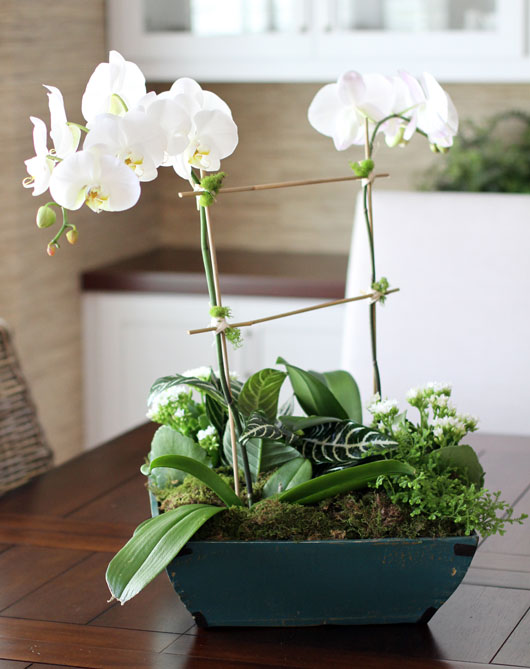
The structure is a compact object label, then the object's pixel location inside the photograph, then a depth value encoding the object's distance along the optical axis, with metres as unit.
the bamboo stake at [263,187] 1.87
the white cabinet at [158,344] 4.58
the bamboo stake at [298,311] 1.89
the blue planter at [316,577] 1.90
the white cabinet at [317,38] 4.43
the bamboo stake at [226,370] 1.89
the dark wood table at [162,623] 1.91
